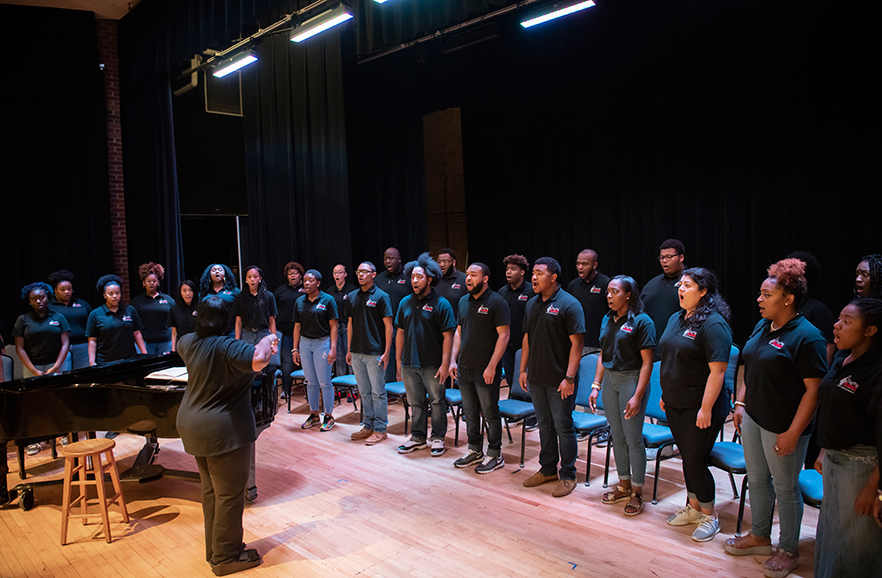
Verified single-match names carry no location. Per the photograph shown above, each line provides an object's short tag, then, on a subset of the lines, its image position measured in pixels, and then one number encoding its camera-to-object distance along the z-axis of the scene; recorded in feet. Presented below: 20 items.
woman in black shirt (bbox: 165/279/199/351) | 20.94
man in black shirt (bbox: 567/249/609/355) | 19.51
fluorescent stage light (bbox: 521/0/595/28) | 18.98
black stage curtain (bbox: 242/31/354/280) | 25.36
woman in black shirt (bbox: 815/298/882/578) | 8.16
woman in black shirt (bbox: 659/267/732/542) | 10.89
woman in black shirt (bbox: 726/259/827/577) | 9.48
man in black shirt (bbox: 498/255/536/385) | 19.33
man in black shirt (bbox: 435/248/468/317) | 21.56
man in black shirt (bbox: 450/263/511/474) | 15.12
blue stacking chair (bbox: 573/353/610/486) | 14.07
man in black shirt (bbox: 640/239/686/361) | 16.74
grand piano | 13.24
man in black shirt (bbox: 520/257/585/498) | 13.66
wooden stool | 12.50
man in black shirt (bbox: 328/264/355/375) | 22.31
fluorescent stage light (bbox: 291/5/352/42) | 19.65
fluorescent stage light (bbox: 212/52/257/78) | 24.11
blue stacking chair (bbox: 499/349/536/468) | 15.37
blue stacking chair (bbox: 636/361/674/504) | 12.91
